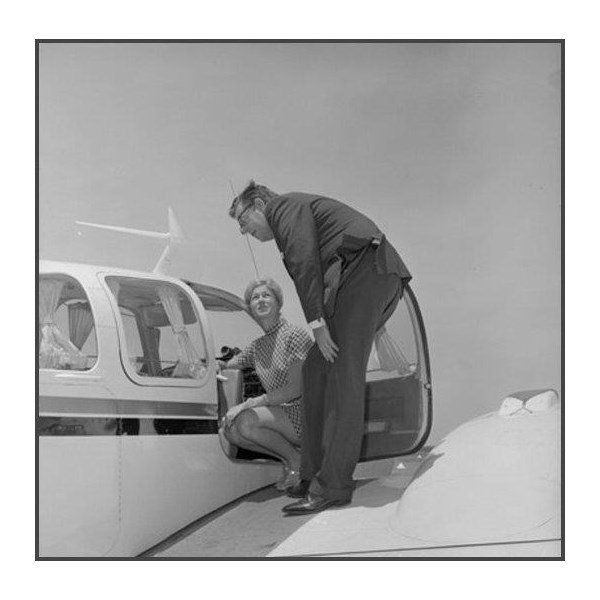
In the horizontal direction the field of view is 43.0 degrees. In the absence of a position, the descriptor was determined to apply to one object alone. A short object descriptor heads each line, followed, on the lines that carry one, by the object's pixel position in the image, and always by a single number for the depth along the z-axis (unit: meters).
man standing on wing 2.81
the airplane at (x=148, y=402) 2.72
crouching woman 2.85
